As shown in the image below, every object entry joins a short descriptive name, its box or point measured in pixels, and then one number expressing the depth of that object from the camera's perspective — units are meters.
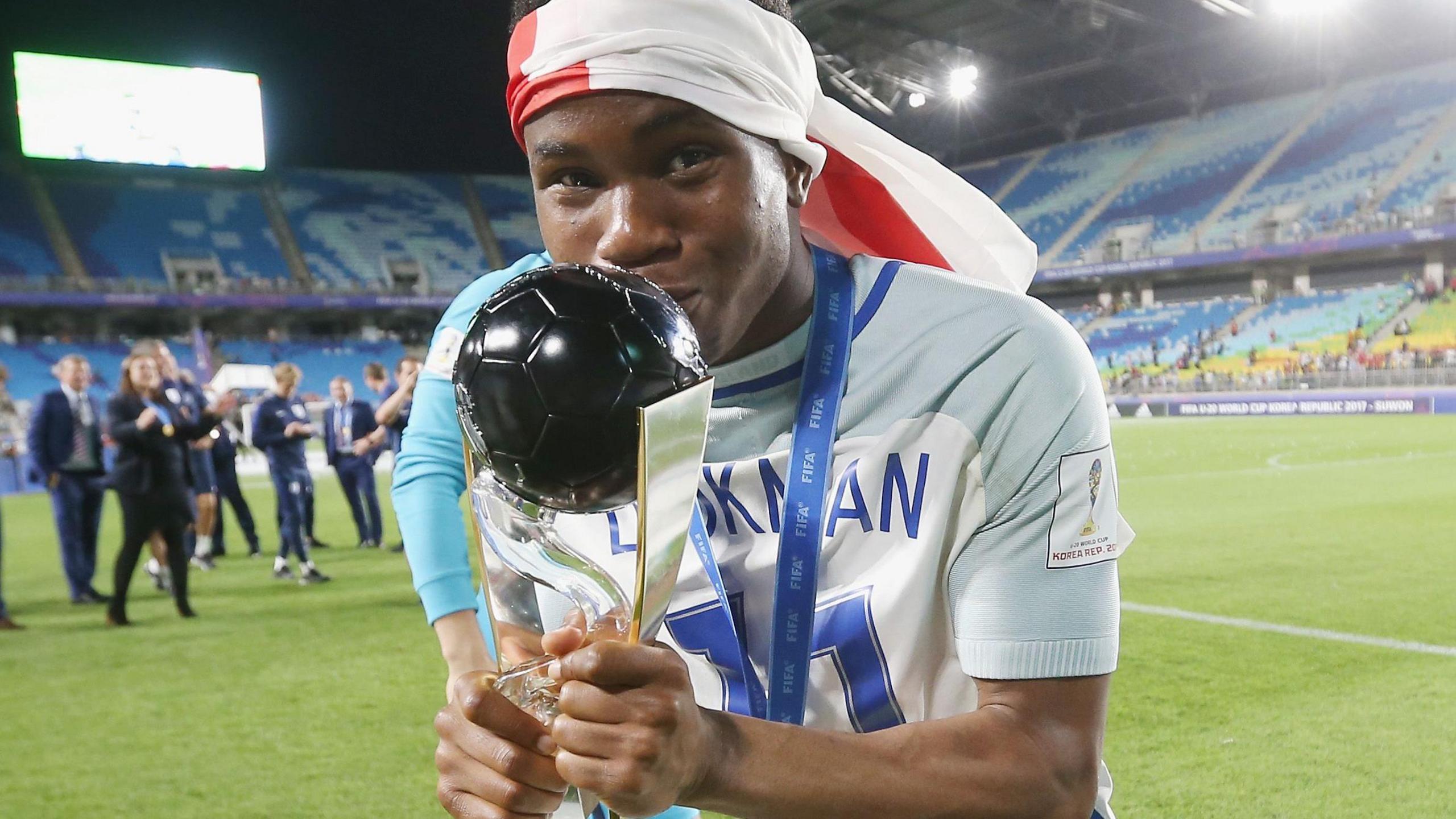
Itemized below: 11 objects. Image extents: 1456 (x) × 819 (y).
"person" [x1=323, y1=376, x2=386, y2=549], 9.20
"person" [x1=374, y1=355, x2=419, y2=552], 7.68
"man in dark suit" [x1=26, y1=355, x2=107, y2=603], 7.21
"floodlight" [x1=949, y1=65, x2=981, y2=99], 27.41
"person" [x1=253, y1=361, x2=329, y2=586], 7.98
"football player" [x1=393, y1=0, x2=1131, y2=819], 0.86
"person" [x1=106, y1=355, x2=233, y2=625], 6.16
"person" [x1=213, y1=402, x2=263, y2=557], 9.35
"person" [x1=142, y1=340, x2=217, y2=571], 7.48
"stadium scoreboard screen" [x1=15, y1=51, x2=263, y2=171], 27.98
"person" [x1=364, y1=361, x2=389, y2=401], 9.94
